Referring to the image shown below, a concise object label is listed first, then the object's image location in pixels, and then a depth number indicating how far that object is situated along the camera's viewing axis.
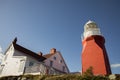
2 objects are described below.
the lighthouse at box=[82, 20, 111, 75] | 9.10
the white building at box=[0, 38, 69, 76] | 12.41
